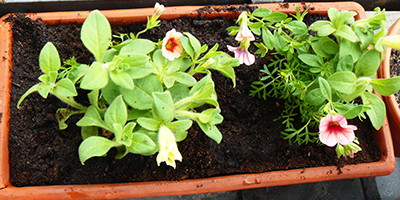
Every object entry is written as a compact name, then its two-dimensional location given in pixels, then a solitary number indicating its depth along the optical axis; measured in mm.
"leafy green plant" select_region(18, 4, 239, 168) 544
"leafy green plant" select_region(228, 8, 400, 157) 581
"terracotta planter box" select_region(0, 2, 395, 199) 622
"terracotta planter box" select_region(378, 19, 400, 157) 678
